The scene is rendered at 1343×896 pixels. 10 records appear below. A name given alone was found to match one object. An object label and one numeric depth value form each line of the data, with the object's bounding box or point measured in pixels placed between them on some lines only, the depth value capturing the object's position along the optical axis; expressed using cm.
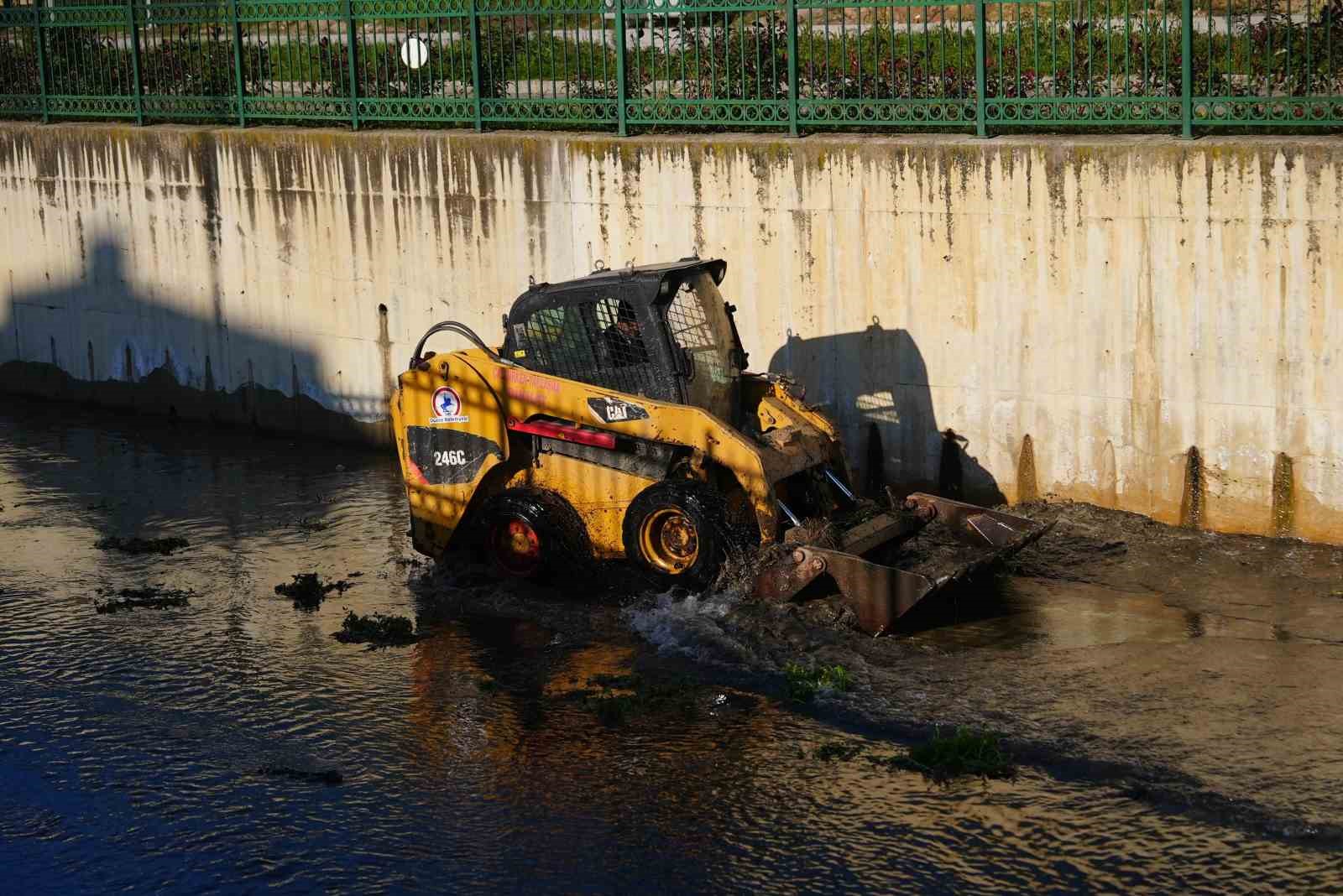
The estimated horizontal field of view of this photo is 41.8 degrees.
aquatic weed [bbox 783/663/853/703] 942
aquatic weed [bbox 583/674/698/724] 938
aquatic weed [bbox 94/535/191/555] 1313
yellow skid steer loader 1059
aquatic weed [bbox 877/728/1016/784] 837
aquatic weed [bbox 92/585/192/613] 1170
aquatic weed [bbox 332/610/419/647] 1084
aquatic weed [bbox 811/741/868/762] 870
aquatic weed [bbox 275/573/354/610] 1173
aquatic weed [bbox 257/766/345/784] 874
